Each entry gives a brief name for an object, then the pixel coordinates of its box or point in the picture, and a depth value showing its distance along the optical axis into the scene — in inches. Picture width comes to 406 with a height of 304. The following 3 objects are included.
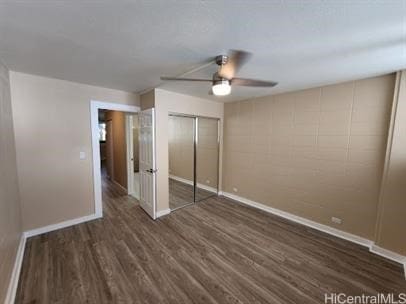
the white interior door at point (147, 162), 121.7
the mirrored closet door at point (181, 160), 161.6
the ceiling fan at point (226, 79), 65.4
